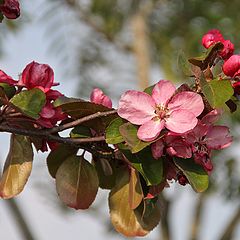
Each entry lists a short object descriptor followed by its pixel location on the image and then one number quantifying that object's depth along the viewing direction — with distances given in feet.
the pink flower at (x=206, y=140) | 2.38
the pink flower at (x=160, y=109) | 2.34
